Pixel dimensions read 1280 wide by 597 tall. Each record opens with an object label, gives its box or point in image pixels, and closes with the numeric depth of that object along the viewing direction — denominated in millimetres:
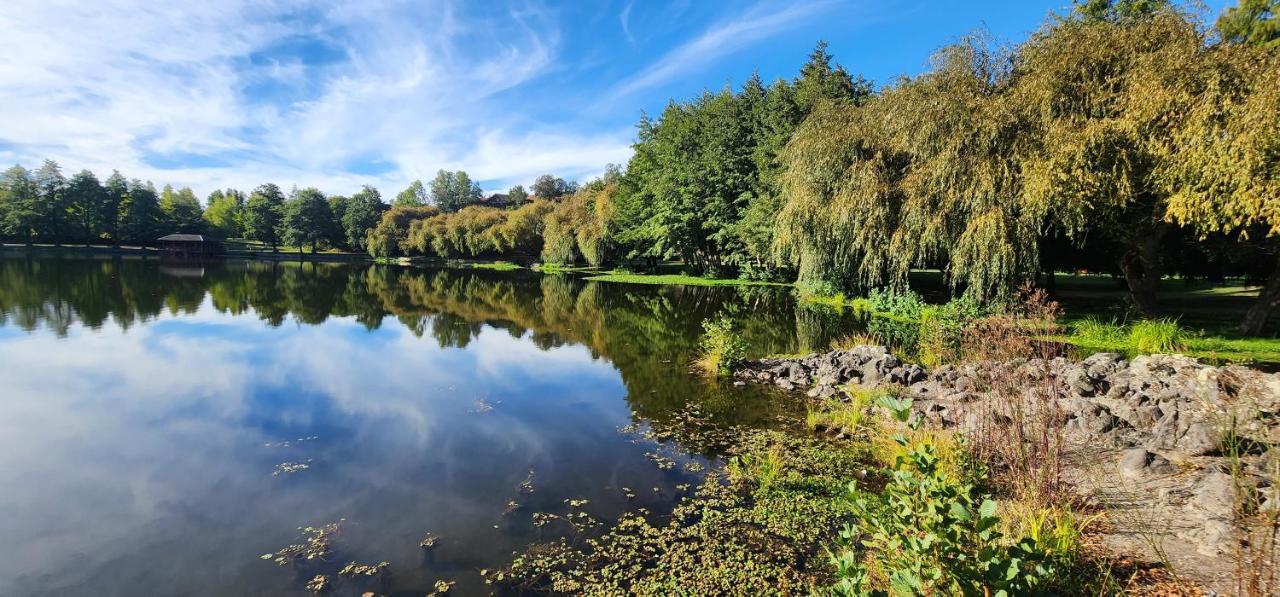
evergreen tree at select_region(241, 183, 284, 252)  79688
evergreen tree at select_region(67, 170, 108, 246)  63250
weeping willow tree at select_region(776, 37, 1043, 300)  14844
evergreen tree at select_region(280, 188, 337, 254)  76875
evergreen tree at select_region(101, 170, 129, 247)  65000
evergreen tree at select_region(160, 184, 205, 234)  70938
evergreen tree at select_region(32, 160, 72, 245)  61469
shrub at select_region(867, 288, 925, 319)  19672
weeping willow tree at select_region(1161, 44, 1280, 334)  10352
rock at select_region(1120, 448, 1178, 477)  5523
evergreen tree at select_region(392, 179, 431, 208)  116188
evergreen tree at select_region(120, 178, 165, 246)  66312
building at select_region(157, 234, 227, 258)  64250
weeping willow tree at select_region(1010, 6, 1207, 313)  12078
